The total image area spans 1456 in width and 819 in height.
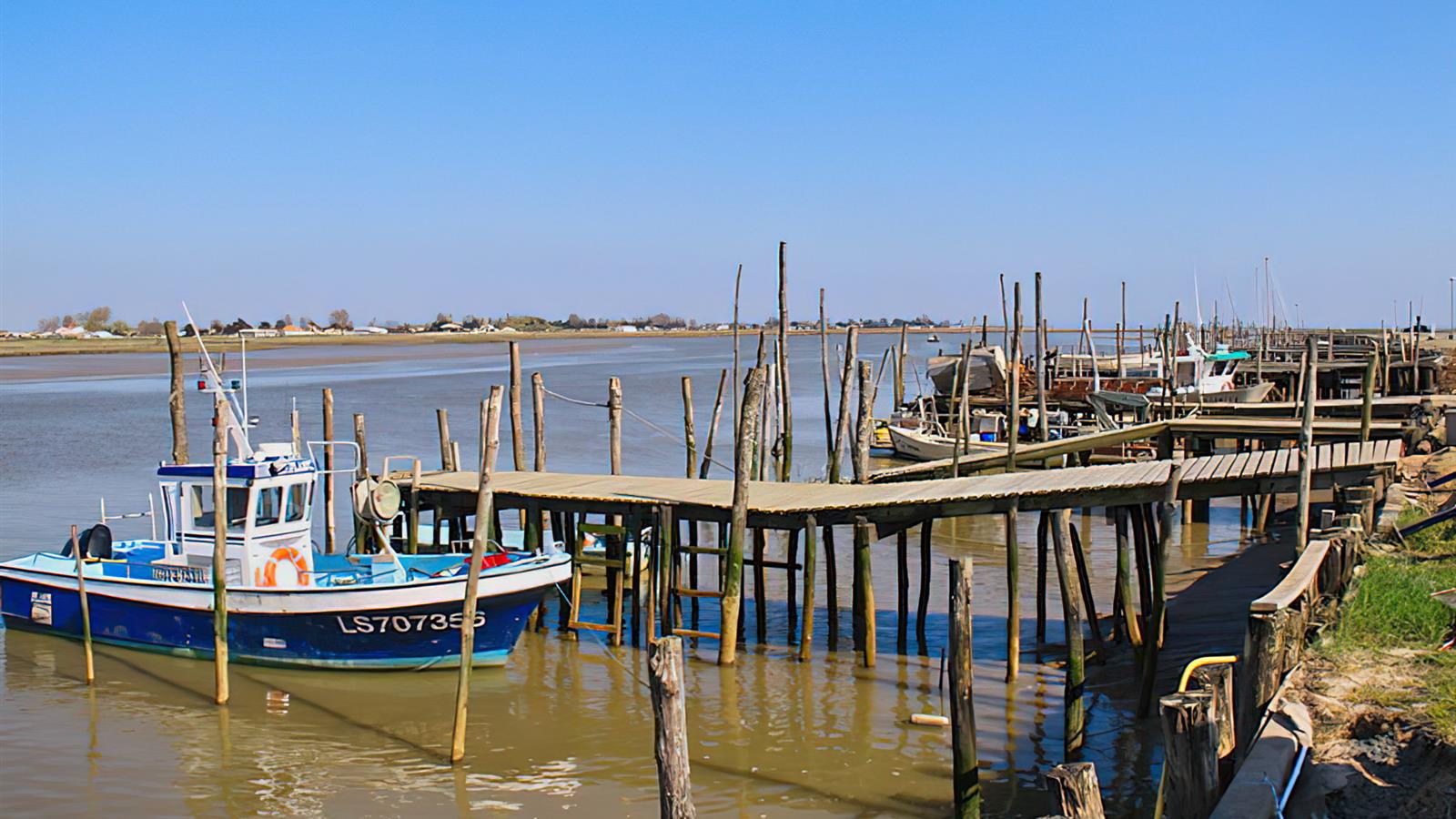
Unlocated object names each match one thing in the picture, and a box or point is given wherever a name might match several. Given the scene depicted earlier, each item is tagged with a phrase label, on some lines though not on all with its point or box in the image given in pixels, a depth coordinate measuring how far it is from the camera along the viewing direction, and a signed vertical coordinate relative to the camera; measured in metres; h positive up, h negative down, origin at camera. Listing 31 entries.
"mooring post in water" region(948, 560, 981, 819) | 9.09 -2.75
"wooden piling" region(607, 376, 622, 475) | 20.23 -1.45
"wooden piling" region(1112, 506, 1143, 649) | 12.70 -2.63
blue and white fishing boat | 14.87 -3.07
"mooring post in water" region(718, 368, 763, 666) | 14.22 -2.18
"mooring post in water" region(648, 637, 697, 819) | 7.36 -2.33
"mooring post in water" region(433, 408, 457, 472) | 19.86 -1.74
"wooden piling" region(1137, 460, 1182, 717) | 11.11 -2.44
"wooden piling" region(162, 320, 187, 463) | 16.97 -0.83
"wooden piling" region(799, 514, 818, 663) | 14.77 -2.96
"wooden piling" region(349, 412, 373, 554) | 17.97 -2.70
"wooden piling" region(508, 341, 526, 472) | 12.54 -0.94
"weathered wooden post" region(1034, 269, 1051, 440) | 26.84 -1.67
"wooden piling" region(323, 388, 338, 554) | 19.64 -2.51
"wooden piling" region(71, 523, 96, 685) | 14.57 -3.17
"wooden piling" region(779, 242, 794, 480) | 21.86 -0.99
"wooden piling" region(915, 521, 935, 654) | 15.48 -3.29
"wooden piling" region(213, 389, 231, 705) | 13.47 -2.38
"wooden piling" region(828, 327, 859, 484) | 20.23 -1.07
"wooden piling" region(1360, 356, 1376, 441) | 18.31 -1.14
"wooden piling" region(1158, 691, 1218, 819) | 6.23 -2.16
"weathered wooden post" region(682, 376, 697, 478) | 20.95 -1.66
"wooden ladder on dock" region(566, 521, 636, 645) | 15.98 -3.17
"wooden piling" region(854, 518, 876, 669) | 14.35 -2.98
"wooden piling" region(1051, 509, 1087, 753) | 11.01 -3.22
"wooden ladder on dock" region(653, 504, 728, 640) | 15.27 -3.04
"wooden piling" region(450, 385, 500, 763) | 11.34 -2.23
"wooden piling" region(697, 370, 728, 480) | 21.44 -1.79
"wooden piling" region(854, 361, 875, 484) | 17.00 -1.40
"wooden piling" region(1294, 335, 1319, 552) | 12.80 -1.51
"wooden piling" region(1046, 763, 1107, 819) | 6.00 -2.21
